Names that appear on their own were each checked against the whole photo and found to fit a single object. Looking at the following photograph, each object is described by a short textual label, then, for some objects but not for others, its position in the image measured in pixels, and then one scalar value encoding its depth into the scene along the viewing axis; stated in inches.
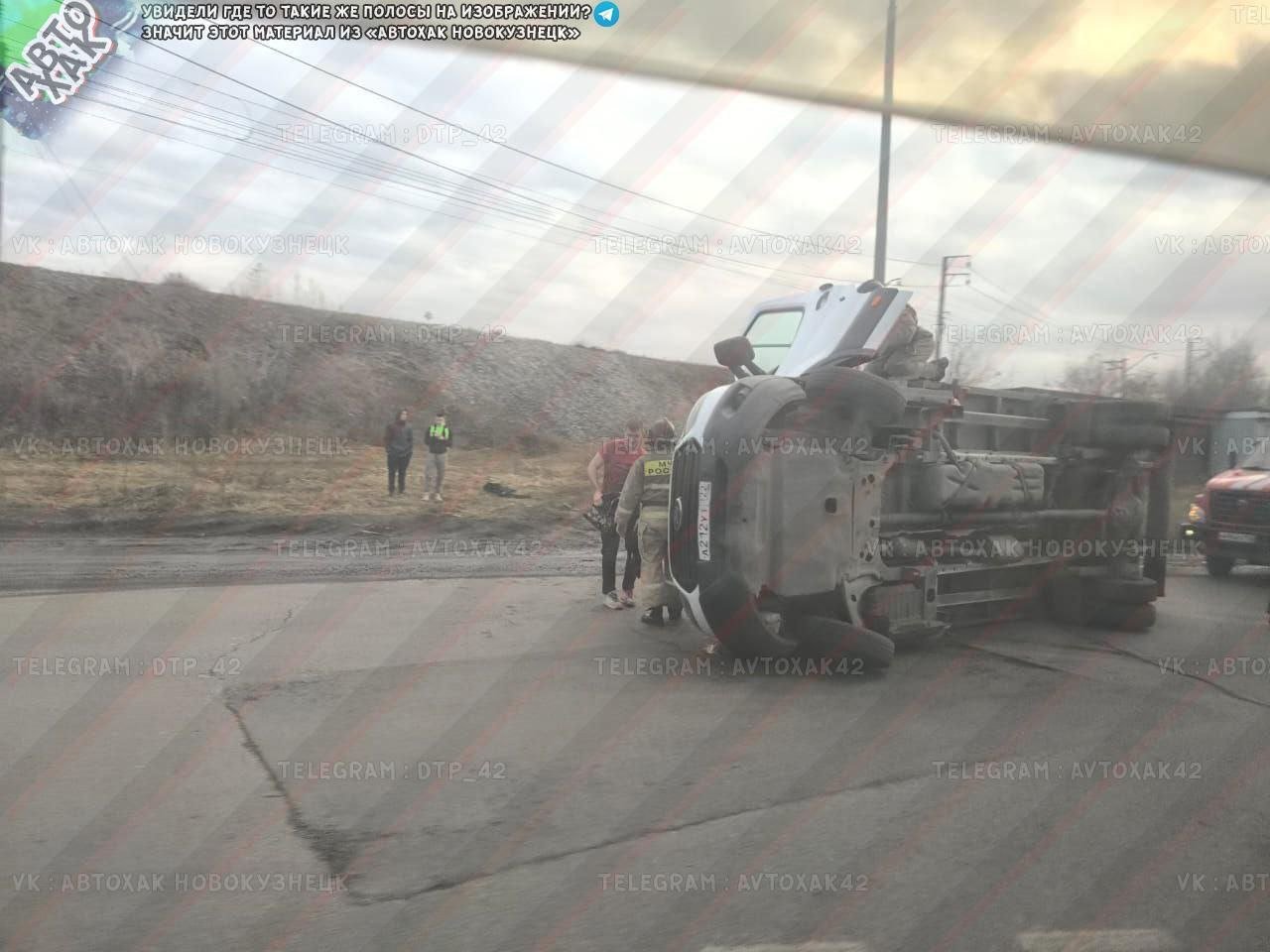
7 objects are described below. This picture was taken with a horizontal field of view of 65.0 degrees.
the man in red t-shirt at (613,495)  359.6
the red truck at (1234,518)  484.1
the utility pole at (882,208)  703.1
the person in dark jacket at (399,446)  751.7
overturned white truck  255.9
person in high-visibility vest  741.3
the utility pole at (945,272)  1428.4
